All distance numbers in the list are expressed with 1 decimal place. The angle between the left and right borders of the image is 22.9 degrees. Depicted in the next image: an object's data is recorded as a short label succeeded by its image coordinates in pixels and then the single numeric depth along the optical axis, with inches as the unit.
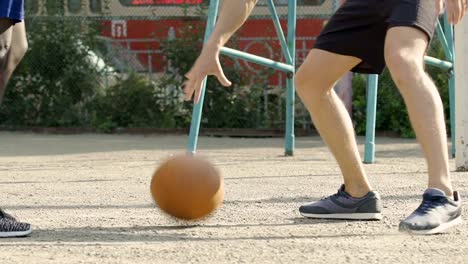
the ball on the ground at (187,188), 215.2
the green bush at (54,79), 567.5
